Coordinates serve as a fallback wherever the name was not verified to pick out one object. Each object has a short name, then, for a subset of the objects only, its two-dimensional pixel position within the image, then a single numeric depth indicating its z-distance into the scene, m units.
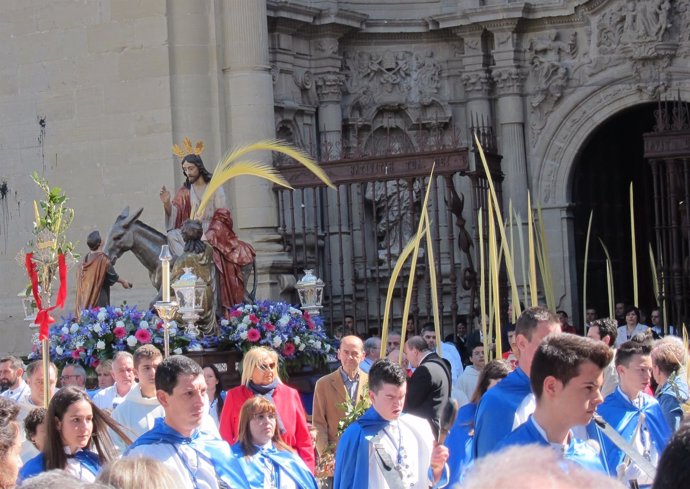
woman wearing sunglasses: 11.68
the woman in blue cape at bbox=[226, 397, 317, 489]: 8.86
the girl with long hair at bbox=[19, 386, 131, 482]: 8.20
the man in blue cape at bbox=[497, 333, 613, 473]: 6.71
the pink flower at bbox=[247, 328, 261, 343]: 17.55
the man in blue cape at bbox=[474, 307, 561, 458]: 7.96
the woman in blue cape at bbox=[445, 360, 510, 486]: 10.38
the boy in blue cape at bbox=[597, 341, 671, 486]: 9.79
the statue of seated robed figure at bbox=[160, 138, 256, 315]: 18.90
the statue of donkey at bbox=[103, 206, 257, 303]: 19.54
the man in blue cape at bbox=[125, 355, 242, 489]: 8.00
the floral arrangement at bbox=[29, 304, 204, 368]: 17.52
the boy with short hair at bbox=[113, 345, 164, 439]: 11.06
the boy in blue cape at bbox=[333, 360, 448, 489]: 9.41
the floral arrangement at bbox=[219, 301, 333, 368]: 17.61
